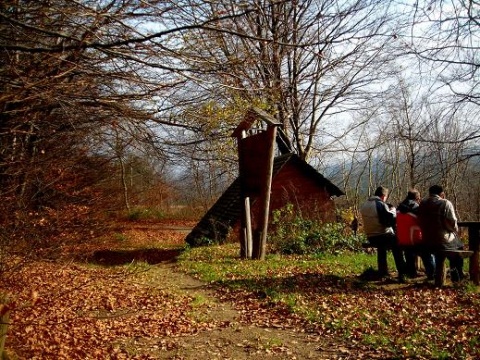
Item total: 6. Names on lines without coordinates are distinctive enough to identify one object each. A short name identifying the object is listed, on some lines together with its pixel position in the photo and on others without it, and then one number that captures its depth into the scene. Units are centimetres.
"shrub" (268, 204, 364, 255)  1248
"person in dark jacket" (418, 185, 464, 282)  691
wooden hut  1541
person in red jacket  728
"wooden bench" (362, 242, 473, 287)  685
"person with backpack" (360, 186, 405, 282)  762
